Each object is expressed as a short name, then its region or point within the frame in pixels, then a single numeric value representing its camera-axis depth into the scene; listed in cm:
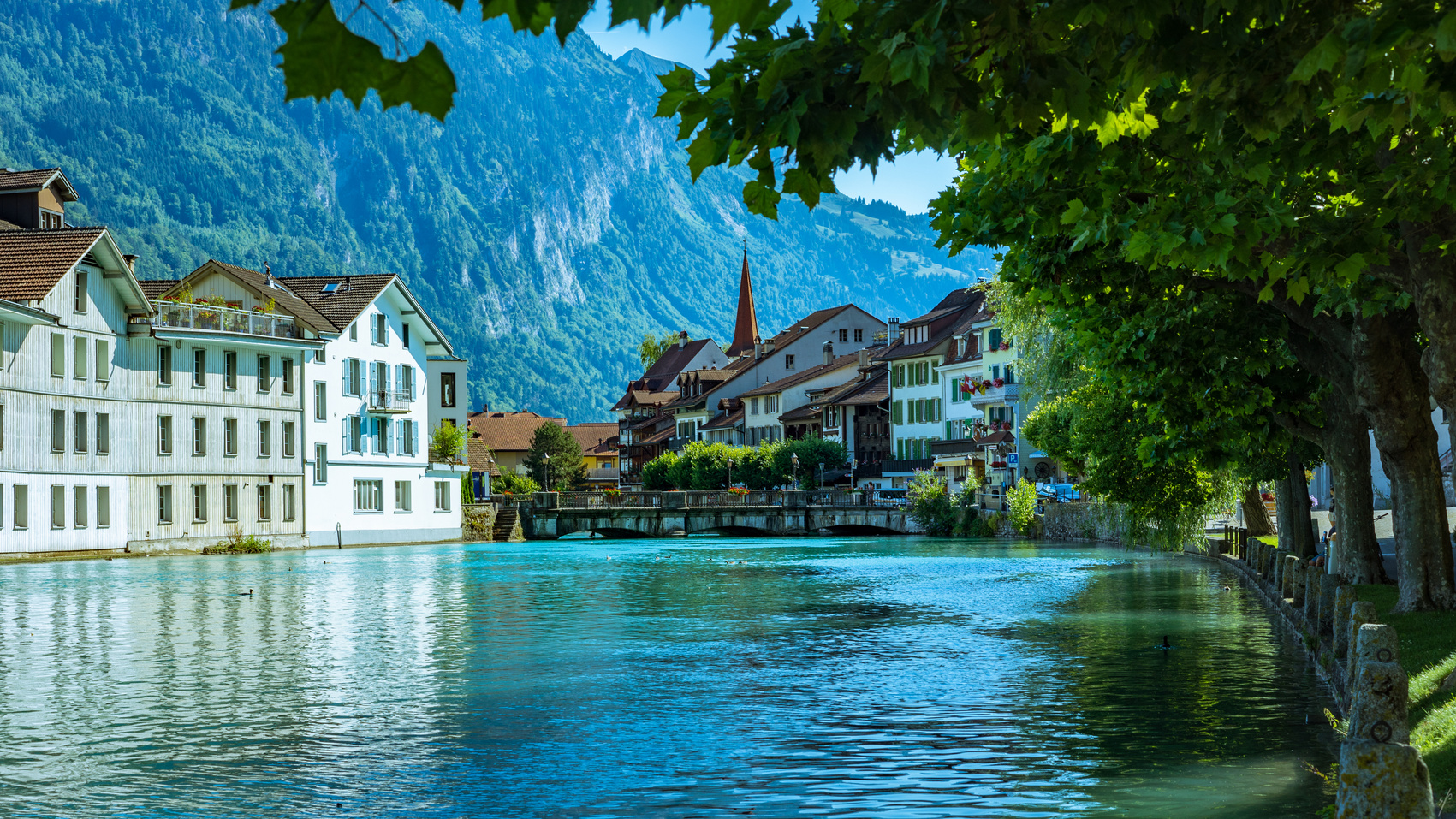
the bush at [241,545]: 6334
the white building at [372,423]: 7100
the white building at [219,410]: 6106
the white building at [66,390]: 5328
